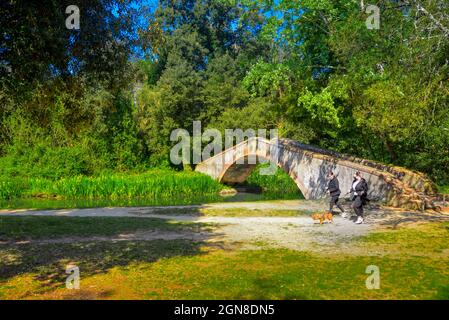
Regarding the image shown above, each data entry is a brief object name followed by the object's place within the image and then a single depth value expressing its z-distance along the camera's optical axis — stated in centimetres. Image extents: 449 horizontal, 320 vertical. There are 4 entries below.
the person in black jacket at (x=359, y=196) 1518
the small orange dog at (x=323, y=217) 1503
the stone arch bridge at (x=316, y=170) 1880
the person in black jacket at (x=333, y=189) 1694
